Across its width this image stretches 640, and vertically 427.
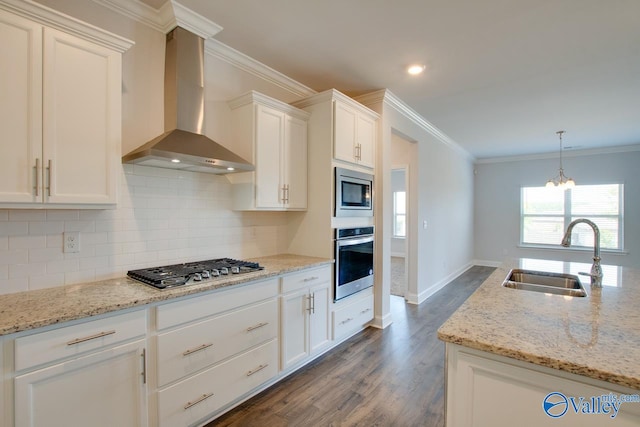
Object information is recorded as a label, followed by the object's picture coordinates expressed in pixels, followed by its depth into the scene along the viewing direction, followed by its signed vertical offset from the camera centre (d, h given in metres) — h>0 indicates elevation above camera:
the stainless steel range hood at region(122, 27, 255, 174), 2.00 +0.75
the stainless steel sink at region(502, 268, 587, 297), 1.83 -0.46
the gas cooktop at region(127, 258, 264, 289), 1.75 -0.38
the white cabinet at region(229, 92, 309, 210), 2.47 +0.55
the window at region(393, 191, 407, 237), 8.58 +0.02
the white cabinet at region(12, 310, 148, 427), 1.23 -0.73
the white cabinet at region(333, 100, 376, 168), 2.86 +0.82
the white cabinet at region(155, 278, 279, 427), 1.65 -0.85
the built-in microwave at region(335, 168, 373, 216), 2.88 +0.22
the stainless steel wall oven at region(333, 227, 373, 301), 2.89 -0.48
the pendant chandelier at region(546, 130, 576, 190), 4.68 +0.49
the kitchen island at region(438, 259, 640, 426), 0.91 -0.47
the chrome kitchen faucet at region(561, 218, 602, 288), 1.82 -0.25
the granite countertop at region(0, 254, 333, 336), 1.25 -0.43
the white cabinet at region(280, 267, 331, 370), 2.35 -0.84
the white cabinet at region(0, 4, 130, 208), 1.40 +0.50
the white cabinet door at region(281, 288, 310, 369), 2.33 -0.91
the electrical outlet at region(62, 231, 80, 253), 1.76 -0.16
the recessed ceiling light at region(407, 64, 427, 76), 2.82 +1.39
